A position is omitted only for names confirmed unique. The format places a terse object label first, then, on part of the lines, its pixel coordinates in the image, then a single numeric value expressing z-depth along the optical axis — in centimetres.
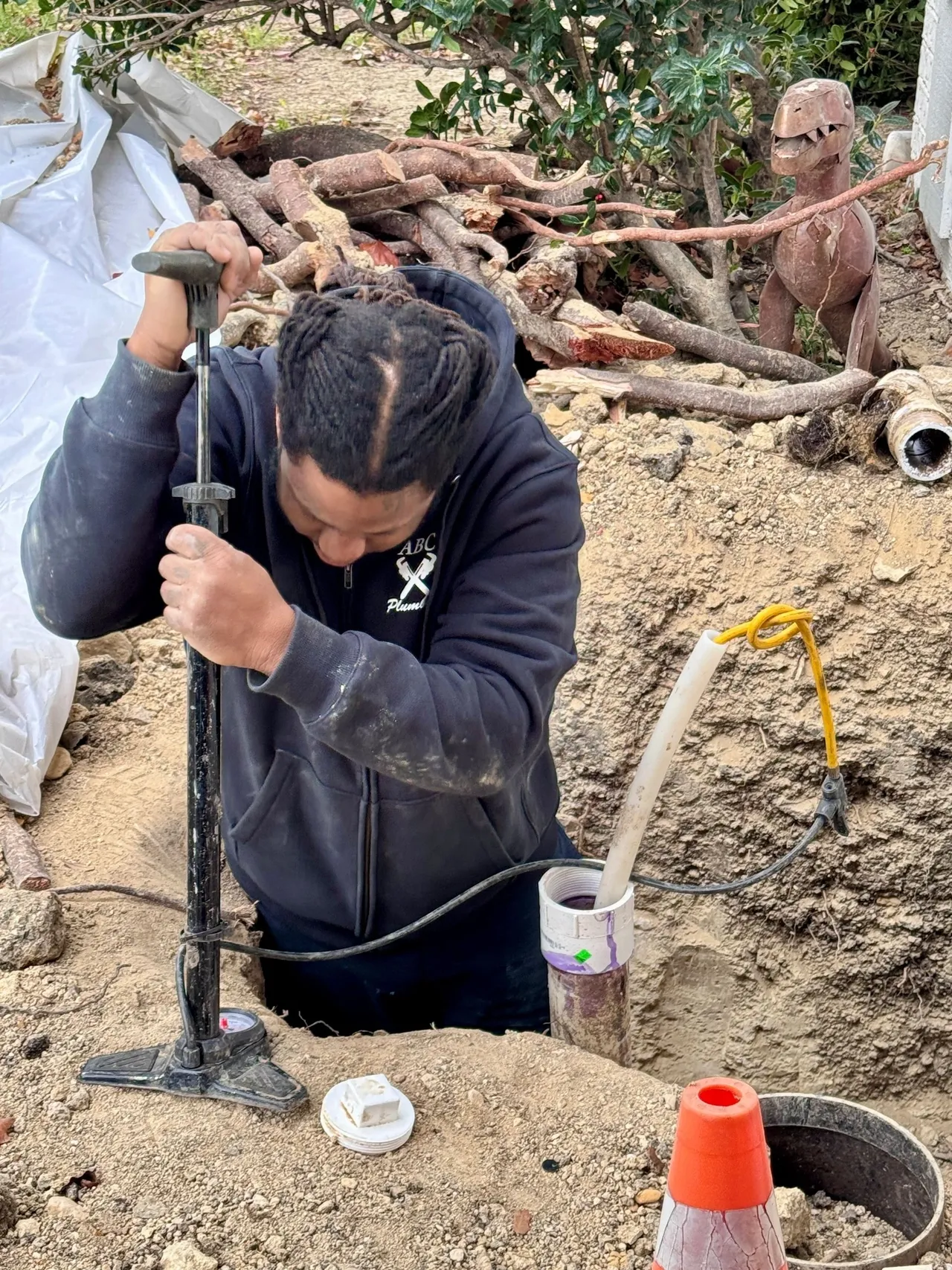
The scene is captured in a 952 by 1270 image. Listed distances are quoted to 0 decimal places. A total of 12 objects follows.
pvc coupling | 211
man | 157
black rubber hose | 212
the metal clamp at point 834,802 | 222
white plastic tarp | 296
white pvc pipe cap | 182
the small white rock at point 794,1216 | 182
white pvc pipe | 206
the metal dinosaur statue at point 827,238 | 358
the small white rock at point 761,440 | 367
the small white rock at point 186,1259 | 162
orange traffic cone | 133
